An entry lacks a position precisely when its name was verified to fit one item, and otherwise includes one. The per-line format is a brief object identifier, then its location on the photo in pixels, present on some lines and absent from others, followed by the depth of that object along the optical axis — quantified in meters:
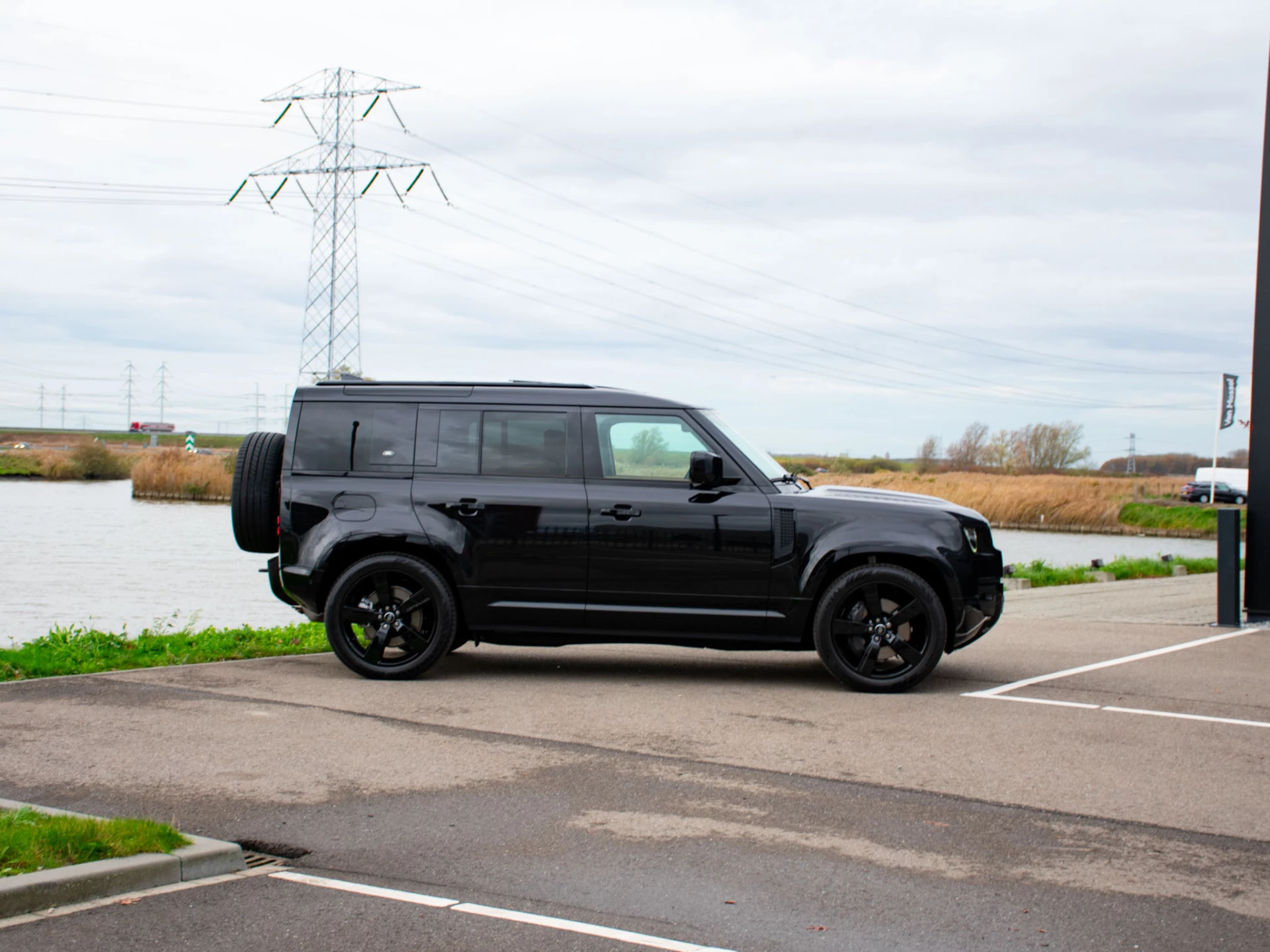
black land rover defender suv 8.52
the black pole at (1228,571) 13.10
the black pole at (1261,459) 13.19
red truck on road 154.62
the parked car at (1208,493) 65.31
